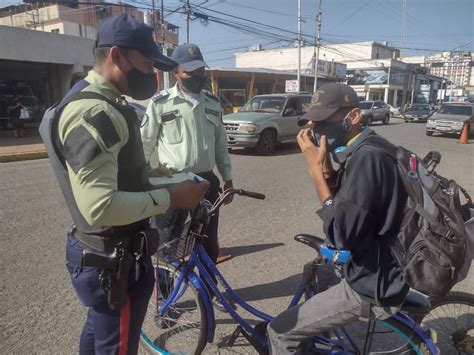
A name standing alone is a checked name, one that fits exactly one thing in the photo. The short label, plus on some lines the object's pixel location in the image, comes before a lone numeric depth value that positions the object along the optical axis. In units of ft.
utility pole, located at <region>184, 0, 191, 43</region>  65.21
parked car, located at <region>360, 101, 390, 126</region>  80.43
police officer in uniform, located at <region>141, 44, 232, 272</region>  10.31
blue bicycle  6.93
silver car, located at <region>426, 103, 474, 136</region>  55.67
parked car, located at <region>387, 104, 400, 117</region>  122.16
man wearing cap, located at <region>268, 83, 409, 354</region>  5.19
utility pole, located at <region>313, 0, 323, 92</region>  100.44
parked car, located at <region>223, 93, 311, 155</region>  36.96
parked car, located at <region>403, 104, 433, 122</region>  91.15
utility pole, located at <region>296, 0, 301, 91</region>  92.63
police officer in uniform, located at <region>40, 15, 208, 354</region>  4.73
